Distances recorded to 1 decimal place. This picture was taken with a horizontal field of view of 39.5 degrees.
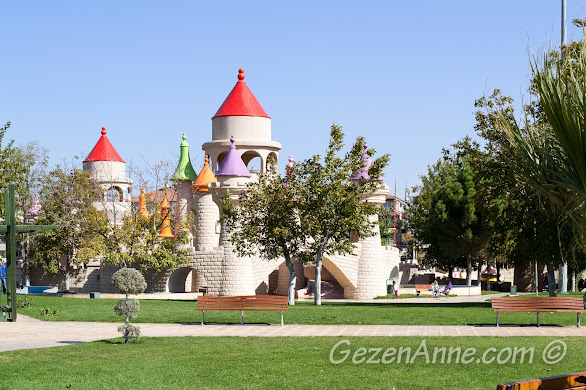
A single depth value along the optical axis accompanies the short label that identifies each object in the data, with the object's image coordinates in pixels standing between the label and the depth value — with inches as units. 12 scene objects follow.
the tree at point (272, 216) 1206.9
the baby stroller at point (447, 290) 1745.8
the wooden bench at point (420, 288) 1861.5
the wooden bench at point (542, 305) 729.0
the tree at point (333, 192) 1168.8
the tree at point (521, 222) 1040.2
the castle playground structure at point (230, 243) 1561.3
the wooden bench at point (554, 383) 264.5
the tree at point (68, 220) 1631.4
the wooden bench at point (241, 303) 757.3
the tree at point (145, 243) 1579.7
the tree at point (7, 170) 1060.5
